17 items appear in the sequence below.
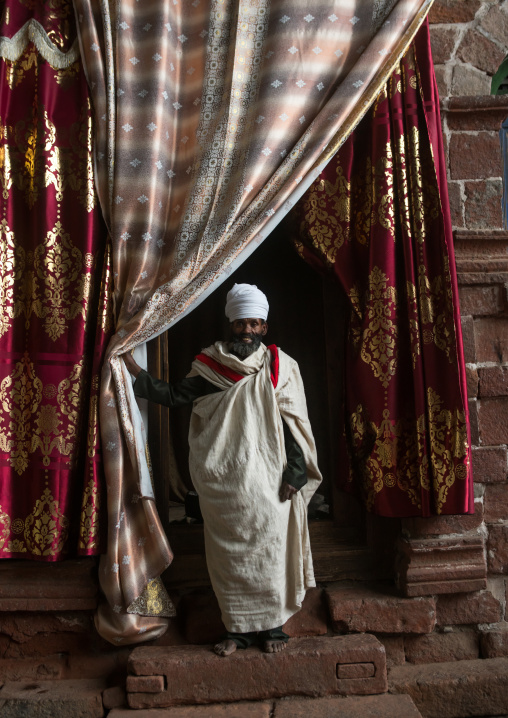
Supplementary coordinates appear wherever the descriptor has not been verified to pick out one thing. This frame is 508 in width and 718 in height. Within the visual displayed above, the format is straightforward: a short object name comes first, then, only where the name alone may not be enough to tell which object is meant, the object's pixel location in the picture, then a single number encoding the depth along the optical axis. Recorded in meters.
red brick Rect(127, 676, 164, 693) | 2.52
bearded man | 2.57
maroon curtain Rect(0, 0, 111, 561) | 2.72
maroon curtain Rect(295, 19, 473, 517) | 2.75
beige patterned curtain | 2.69
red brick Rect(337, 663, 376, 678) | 2.57
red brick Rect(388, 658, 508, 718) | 2.65
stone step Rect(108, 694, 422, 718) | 2.41
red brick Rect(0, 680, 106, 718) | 2.54
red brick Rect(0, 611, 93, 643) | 2.77
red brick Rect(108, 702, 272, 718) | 2.43
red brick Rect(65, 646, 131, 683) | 2.76
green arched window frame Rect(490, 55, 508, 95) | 3.72
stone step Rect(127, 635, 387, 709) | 2.52
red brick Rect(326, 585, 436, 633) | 2.77
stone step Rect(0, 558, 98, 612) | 2.73
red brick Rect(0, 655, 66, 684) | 2.75
